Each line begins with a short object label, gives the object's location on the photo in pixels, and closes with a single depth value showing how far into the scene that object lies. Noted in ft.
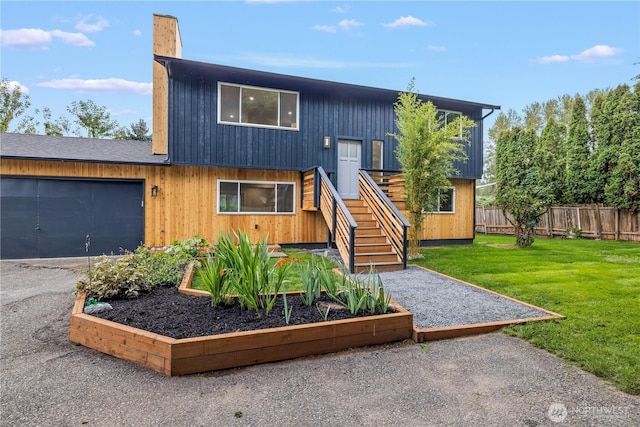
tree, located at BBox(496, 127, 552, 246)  32.71
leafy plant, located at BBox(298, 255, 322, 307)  11.73
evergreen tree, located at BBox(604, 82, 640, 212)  38.68
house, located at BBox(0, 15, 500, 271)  26.35
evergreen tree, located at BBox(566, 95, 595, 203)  44.86
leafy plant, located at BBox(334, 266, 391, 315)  10.98
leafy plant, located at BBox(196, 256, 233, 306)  11.35
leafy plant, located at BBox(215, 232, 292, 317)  11.00
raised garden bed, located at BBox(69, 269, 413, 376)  8.56
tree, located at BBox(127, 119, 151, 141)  72.08
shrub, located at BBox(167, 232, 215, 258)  22.64
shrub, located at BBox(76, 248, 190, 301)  13.12
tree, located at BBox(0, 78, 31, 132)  63.57
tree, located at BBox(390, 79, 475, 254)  24.99
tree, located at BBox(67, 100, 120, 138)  72.08
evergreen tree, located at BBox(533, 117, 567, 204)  48.32
